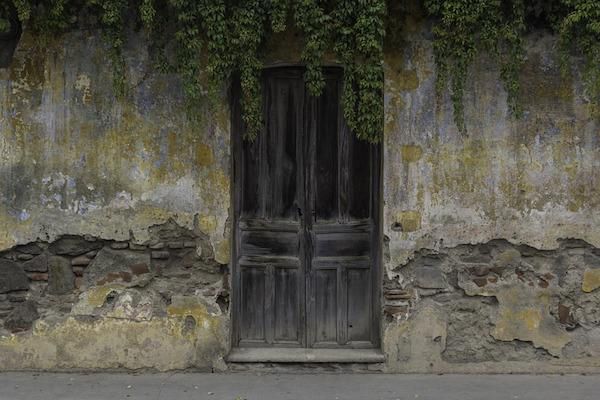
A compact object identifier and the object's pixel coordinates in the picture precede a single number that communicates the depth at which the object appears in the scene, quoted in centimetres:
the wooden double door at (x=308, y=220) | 624
